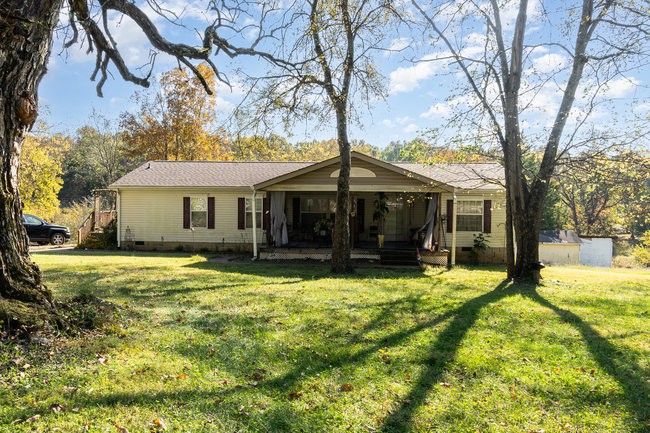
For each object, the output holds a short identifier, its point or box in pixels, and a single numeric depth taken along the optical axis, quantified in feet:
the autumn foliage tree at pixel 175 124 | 97.04
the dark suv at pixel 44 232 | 66.03
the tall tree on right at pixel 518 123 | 35.06
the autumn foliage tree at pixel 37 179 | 80.89
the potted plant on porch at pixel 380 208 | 58.59
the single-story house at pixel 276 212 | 53.57
